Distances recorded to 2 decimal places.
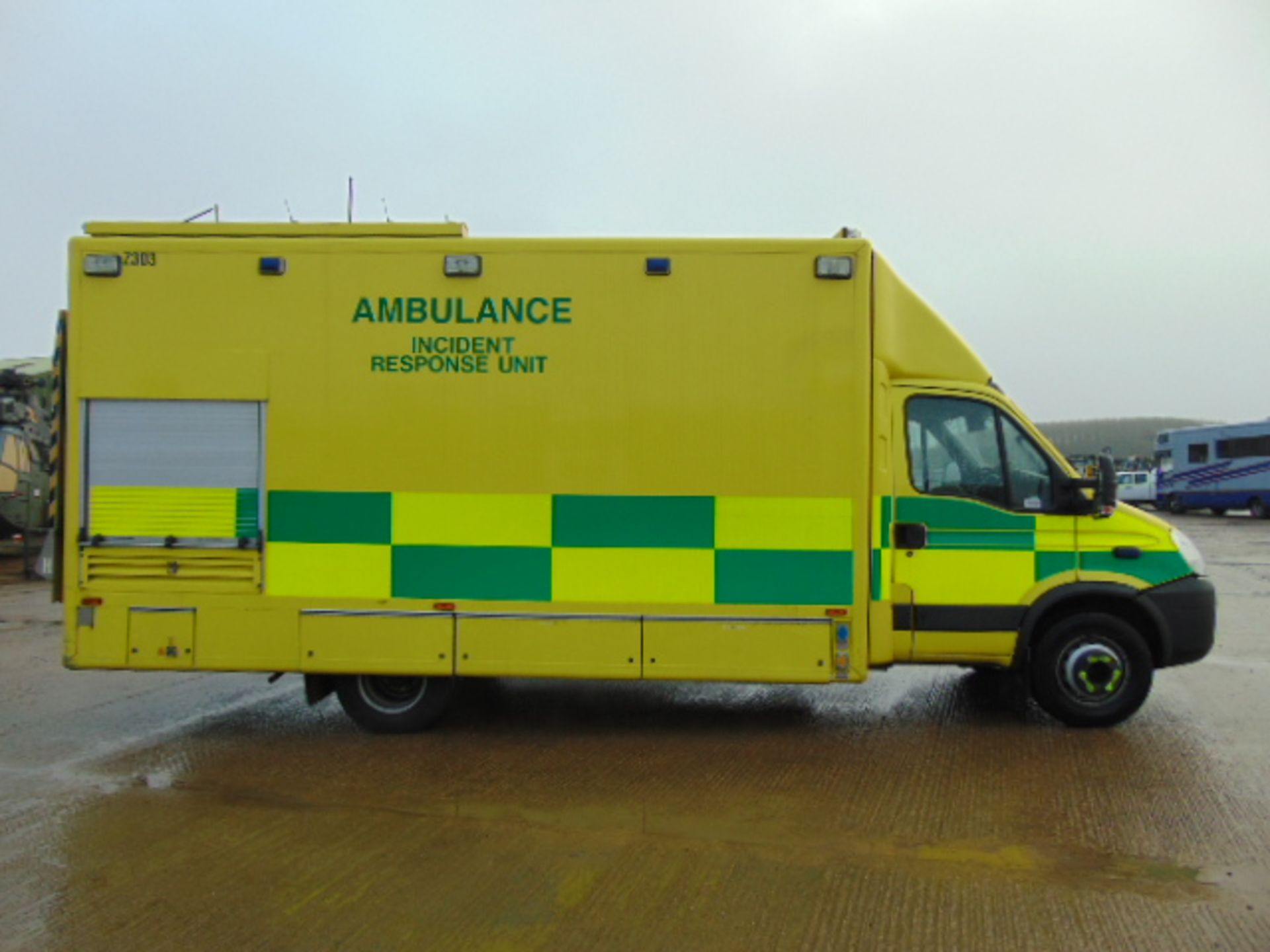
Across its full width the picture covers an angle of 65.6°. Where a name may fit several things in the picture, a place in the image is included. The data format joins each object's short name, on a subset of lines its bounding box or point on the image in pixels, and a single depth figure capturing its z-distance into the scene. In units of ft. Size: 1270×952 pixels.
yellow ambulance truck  18.65
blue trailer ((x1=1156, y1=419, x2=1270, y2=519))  104.06
